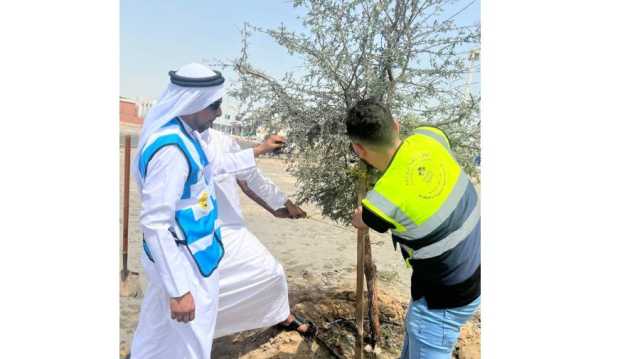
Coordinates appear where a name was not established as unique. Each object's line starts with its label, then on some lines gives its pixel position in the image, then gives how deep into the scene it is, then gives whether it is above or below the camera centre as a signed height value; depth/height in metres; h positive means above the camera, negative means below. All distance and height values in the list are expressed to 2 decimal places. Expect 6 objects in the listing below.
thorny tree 2.66 +0.58
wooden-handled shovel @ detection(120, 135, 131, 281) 2.59 -0.20
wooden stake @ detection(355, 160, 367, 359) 2.85 -0.74
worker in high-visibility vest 2.08 -0.18
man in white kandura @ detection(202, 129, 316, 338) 2.63 -0.51
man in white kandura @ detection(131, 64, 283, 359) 2.24 -0.22
